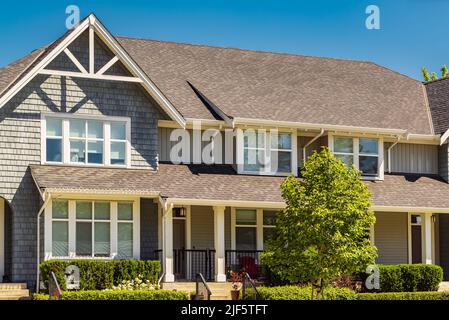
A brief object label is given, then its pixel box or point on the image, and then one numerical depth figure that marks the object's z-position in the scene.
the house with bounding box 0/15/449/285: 32.12
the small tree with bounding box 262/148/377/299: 28.83
